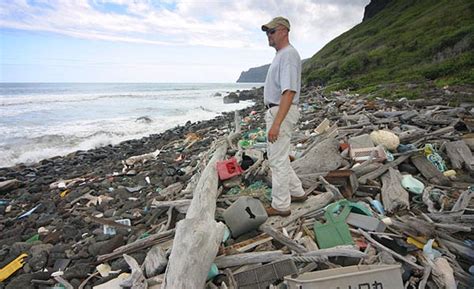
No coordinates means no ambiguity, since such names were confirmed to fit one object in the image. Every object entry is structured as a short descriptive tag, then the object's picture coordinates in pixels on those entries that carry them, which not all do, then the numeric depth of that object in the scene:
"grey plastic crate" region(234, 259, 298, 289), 3.01
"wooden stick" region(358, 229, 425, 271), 3.01
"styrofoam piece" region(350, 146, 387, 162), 5.38
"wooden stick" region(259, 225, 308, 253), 3.36
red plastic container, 5.28
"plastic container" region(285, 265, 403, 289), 2.36
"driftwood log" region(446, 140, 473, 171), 5.14
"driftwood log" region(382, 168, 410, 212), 4.17
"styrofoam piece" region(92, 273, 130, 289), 3.29
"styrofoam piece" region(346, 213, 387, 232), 3.60
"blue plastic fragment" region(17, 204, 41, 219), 6.45
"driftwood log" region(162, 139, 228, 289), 2.75
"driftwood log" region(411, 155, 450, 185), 4.71
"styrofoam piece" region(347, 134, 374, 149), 5.93
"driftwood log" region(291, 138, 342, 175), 5.35
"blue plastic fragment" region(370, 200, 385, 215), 4.14
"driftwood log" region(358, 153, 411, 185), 4.96
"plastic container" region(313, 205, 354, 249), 3.43
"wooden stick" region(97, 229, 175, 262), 3.92
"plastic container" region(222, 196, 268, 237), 3.74
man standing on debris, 3.67
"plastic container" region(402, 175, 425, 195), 4.49
